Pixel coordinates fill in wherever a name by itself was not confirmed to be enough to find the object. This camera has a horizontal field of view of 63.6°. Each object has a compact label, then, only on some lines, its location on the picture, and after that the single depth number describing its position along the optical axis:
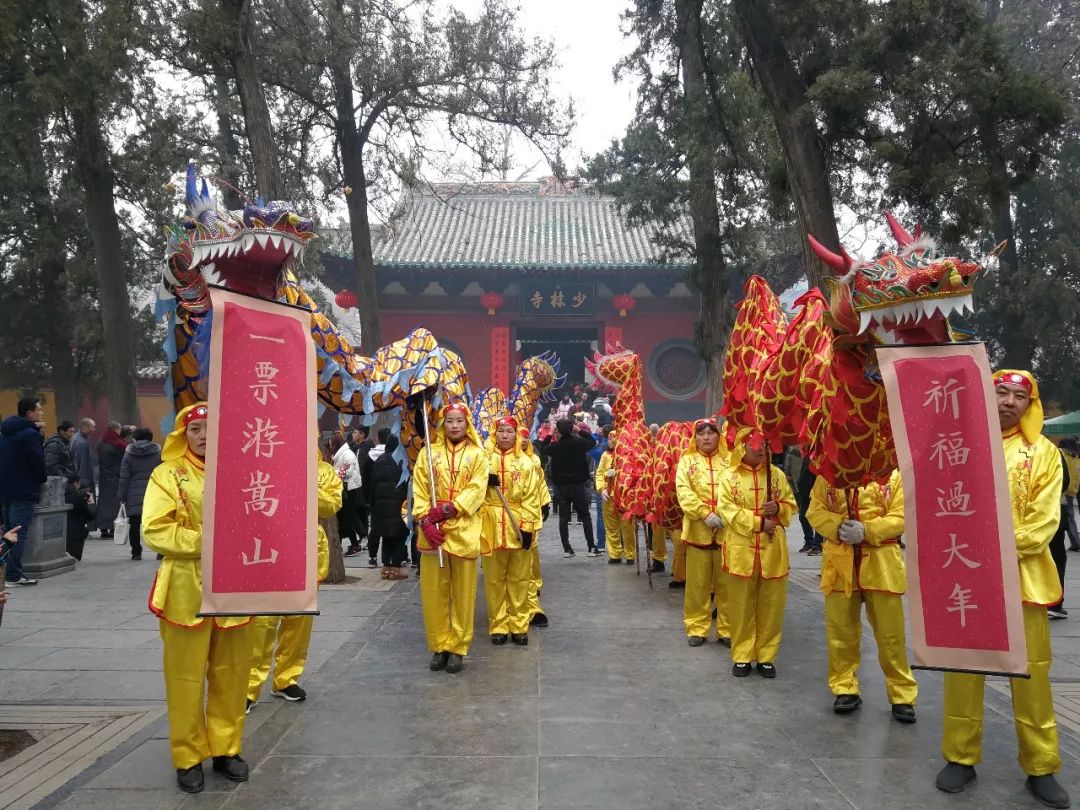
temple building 19.94
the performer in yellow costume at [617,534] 10.00
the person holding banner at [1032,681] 3.48
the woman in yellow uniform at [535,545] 6.74
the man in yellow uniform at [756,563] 5.26
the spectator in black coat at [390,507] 8.86
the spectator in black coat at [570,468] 10.12
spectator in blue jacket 7.69
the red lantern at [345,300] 16.53
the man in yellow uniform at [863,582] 4.50
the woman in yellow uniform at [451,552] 5.39
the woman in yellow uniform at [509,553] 6.17
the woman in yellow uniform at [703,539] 6.05
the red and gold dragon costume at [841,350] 3.47
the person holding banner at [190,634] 3.48
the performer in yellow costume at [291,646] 4.67
